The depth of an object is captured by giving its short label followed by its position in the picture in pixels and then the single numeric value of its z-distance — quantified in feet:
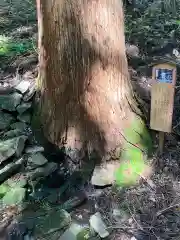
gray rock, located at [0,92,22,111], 7.07
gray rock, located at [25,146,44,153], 6.38
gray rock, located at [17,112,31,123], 6.93
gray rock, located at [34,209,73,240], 5.21
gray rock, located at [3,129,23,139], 6.71
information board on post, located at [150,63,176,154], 5.62
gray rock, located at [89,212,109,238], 5.09
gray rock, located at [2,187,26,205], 5.70
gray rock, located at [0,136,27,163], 6.19
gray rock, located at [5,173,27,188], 5.92
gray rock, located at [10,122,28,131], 6.86
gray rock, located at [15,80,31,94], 7.38
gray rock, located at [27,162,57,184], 6.02
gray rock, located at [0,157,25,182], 6.03
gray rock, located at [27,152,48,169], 6.16
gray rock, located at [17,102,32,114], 7.00
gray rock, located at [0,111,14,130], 6.90
